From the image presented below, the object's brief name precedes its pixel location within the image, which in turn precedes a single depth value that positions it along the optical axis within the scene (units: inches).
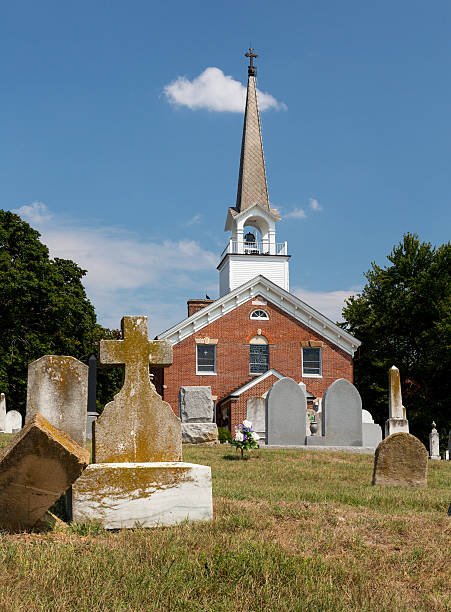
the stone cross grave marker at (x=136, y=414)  251.3
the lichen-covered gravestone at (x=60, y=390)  361.4
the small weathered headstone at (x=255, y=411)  903.1
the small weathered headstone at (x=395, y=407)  685.3
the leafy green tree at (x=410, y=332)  1541.6
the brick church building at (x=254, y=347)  1302.9
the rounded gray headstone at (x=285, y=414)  775.1
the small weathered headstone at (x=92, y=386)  849.5
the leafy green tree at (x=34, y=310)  1289.4
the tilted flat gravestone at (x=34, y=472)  193.6
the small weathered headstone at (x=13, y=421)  1050.1
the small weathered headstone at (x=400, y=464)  412.2
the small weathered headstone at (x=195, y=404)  797.9
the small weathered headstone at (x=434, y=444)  1213.1
